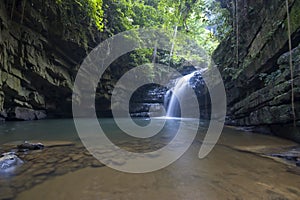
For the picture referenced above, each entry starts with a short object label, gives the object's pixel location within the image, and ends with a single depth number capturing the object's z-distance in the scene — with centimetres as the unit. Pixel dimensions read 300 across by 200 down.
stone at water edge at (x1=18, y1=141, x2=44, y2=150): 341
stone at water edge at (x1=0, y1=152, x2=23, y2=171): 244
